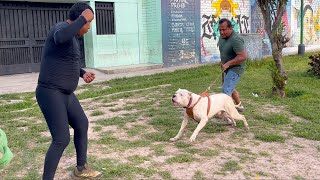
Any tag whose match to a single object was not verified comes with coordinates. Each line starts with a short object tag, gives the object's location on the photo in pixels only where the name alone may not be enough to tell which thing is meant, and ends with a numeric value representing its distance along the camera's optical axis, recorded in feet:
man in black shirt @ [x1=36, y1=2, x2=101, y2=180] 10.87
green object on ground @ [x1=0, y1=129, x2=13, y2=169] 9.28
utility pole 57.41
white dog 15.61
